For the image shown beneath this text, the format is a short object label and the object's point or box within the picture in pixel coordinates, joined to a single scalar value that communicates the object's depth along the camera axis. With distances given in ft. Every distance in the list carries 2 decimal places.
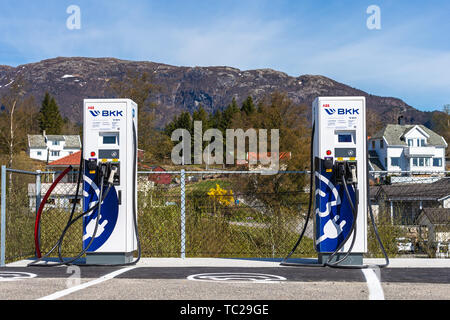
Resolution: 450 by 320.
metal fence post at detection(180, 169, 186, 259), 30.34
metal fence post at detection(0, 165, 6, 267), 27.17
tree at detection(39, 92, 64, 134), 326.65
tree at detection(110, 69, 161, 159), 149.48
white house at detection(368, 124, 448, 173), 254.47
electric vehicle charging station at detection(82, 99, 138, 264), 27.09
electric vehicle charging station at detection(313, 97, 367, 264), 26.55
